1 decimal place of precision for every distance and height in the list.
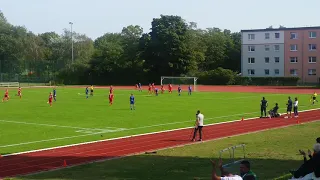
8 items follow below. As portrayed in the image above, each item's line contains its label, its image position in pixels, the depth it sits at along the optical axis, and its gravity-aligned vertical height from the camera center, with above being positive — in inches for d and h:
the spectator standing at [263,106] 1439.2 -87.6
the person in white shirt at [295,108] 1444.4 -94.5
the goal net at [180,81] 3659.0 -25.0
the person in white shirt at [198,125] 975.8 -96.4
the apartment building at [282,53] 3919.8 +200.6
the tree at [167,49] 4065.0 +249.7
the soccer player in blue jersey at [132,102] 1697.8 -83.9
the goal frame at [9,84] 4040.6 -38.5
